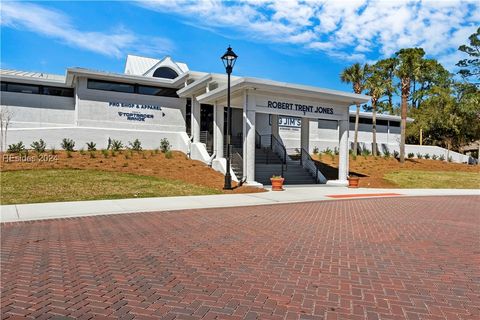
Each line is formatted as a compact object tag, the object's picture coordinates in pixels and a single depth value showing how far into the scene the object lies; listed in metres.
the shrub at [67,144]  22.75
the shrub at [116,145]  23.80
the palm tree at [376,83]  32.69
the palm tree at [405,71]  30.17
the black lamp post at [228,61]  15.91
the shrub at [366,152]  33.54
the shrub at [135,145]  24.67
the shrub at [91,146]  23.44
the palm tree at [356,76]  33.09
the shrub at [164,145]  25.56
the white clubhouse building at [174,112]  19.17
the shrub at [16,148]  21.23
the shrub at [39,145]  21.50
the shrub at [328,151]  31.87
